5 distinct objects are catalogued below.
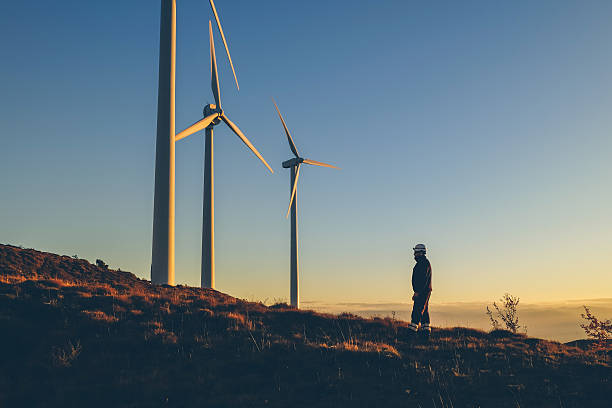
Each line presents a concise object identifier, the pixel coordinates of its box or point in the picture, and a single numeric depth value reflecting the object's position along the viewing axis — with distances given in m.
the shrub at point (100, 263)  38.97
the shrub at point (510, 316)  25.22
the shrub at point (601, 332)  21.44
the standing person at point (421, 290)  18.89
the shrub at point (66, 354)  13.70
